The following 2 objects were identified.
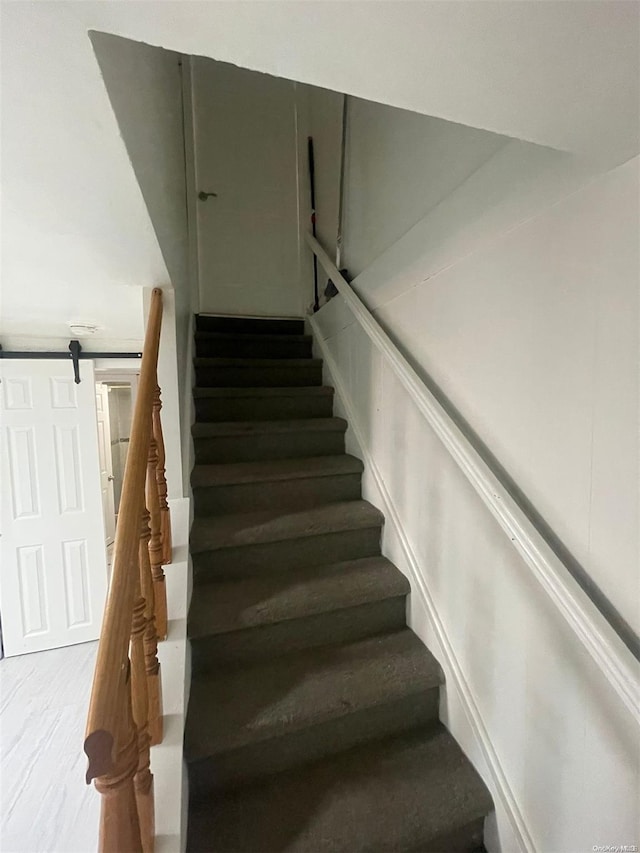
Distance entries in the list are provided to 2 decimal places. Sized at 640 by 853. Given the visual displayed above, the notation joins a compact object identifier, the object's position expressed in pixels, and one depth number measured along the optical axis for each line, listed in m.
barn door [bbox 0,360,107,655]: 2.72
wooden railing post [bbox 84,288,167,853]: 0.55
